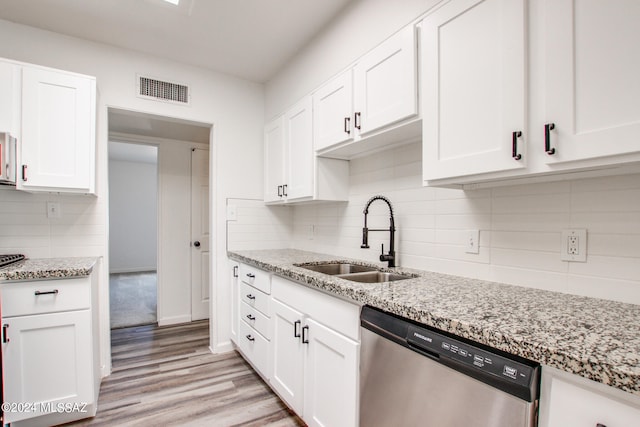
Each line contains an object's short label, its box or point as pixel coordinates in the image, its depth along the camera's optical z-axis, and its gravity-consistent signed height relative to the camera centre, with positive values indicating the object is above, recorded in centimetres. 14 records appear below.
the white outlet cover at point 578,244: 115 -12
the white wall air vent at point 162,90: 258 +103
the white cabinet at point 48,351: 168 -77
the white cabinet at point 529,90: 87 +40
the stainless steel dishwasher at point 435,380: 76 -48
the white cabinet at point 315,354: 133 -70
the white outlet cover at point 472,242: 149 -14
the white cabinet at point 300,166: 228 +36
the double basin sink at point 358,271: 177 -37
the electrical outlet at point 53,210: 223 +2
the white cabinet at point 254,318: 209 -78
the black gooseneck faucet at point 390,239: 181 -16
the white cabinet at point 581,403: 62 -40
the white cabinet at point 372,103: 149 +61
